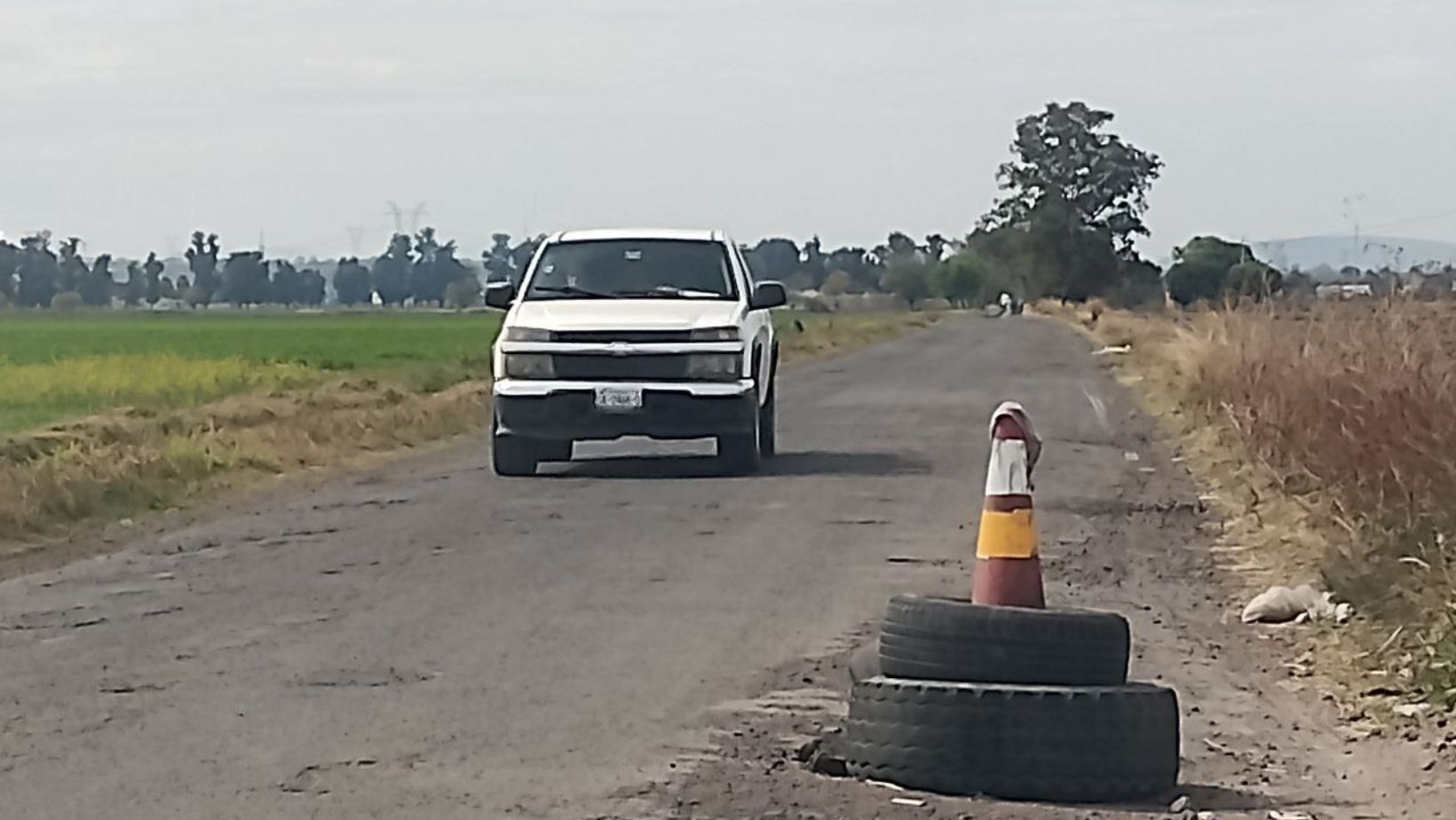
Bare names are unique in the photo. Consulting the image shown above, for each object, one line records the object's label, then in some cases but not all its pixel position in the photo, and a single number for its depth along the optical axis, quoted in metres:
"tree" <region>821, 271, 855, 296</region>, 173.25
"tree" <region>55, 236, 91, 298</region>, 167.50
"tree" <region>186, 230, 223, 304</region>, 180.50
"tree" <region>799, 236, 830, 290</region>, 189.12
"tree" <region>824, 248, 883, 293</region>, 187.50
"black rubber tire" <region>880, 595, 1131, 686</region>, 6.58
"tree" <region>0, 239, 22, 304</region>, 160.75
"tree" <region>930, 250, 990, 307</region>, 166.62
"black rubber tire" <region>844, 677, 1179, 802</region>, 6.36
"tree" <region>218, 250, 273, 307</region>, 181.50
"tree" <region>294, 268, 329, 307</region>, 187.00
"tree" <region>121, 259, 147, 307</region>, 177.12
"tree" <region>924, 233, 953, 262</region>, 187.93
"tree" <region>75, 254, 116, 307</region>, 169.62
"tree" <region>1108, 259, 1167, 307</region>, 92.63
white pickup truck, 16.55
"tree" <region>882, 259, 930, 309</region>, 179.75
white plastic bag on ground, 10.12
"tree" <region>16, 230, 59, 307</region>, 163.38
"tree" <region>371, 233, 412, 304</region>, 187.50
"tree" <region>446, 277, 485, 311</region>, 150.50
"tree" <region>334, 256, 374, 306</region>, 189.12
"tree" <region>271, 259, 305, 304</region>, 184.50
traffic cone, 7.34
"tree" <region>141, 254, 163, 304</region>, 180.12
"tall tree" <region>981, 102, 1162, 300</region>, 114.06
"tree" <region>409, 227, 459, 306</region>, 181.88
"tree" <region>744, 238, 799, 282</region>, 175.64
